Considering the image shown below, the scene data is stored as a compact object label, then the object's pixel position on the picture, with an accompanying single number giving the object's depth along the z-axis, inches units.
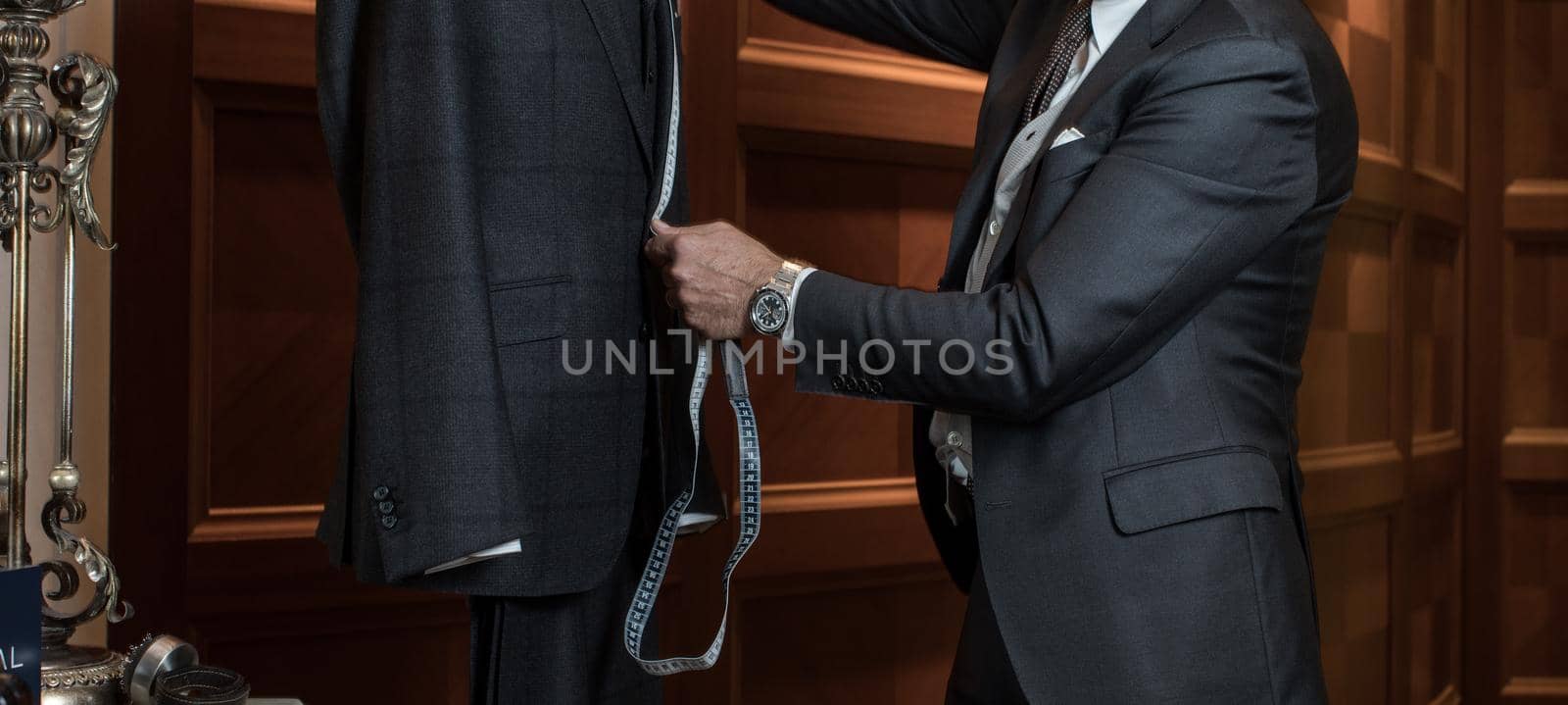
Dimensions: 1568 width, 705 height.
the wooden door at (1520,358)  115.6
